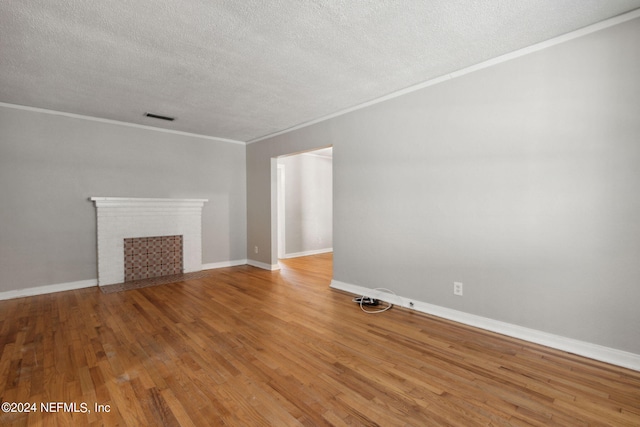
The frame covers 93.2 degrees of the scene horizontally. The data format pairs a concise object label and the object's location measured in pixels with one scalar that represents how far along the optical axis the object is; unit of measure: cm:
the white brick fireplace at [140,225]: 451
